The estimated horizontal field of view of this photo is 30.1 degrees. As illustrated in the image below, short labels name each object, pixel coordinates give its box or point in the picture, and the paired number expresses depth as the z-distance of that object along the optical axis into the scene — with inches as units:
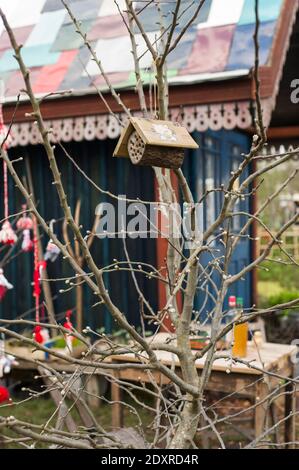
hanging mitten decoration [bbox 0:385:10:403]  133.0
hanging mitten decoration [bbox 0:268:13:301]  148.5
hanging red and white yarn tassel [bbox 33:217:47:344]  166.9
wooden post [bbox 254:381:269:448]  136.0
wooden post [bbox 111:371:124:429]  152.7
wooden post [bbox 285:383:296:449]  147.0
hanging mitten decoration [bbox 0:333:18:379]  160.1
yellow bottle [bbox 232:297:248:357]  141.6
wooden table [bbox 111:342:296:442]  137.1
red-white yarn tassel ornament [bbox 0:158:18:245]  160.2
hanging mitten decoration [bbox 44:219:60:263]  183.7
